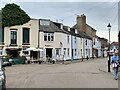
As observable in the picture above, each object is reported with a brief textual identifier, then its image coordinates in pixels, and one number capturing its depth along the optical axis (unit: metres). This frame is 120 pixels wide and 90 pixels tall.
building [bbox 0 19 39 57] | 29.78
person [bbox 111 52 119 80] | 11.15
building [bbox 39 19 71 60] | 31.54
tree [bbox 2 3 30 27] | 30.33
